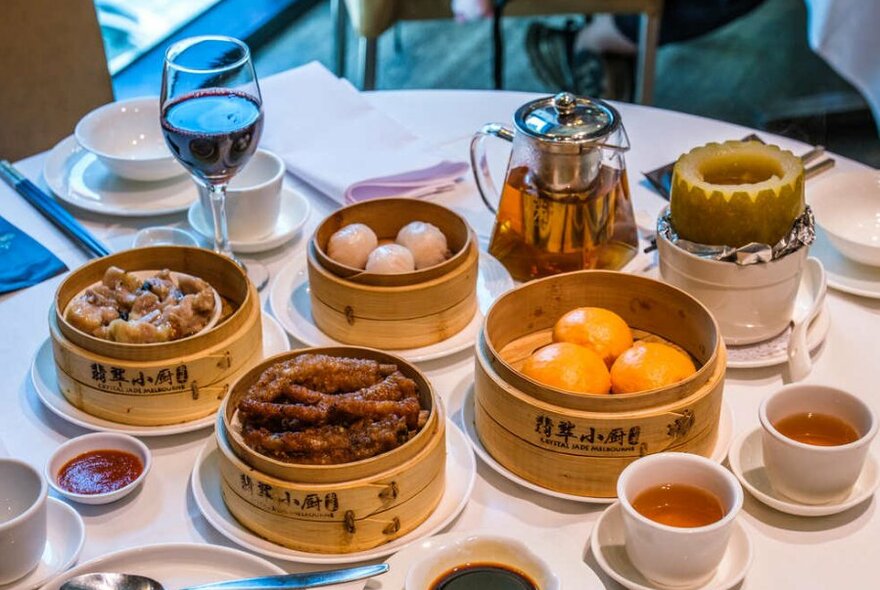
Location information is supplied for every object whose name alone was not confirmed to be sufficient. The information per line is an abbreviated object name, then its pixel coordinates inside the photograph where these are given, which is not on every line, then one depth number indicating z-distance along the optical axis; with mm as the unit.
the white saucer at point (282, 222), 1758
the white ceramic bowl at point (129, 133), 1927
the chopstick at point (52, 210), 1758
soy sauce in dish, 1094
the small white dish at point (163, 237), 1775
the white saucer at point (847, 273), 1643
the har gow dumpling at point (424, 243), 1581
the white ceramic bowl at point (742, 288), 1475
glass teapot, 1562
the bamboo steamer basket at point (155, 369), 1354
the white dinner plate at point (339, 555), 1194
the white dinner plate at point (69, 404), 1378
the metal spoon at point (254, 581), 1109
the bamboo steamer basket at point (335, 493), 1163
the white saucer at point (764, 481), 1239
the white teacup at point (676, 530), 1093
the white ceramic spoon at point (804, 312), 1466
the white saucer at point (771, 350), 1492
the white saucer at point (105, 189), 1863
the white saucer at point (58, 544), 1160
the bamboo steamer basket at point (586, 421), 1229
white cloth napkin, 1894
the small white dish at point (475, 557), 1098
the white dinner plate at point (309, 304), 1536
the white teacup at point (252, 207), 1722
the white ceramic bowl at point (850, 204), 1773
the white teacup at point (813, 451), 1202
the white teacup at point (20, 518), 1114
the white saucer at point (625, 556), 1147
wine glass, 1534
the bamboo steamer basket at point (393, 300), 1495
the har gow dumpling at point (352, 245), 1557
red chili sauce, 1288
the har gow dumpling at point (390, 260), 1523
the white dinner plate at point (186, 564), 1157
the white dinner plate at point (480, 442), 1280
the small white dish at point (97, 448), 1263
